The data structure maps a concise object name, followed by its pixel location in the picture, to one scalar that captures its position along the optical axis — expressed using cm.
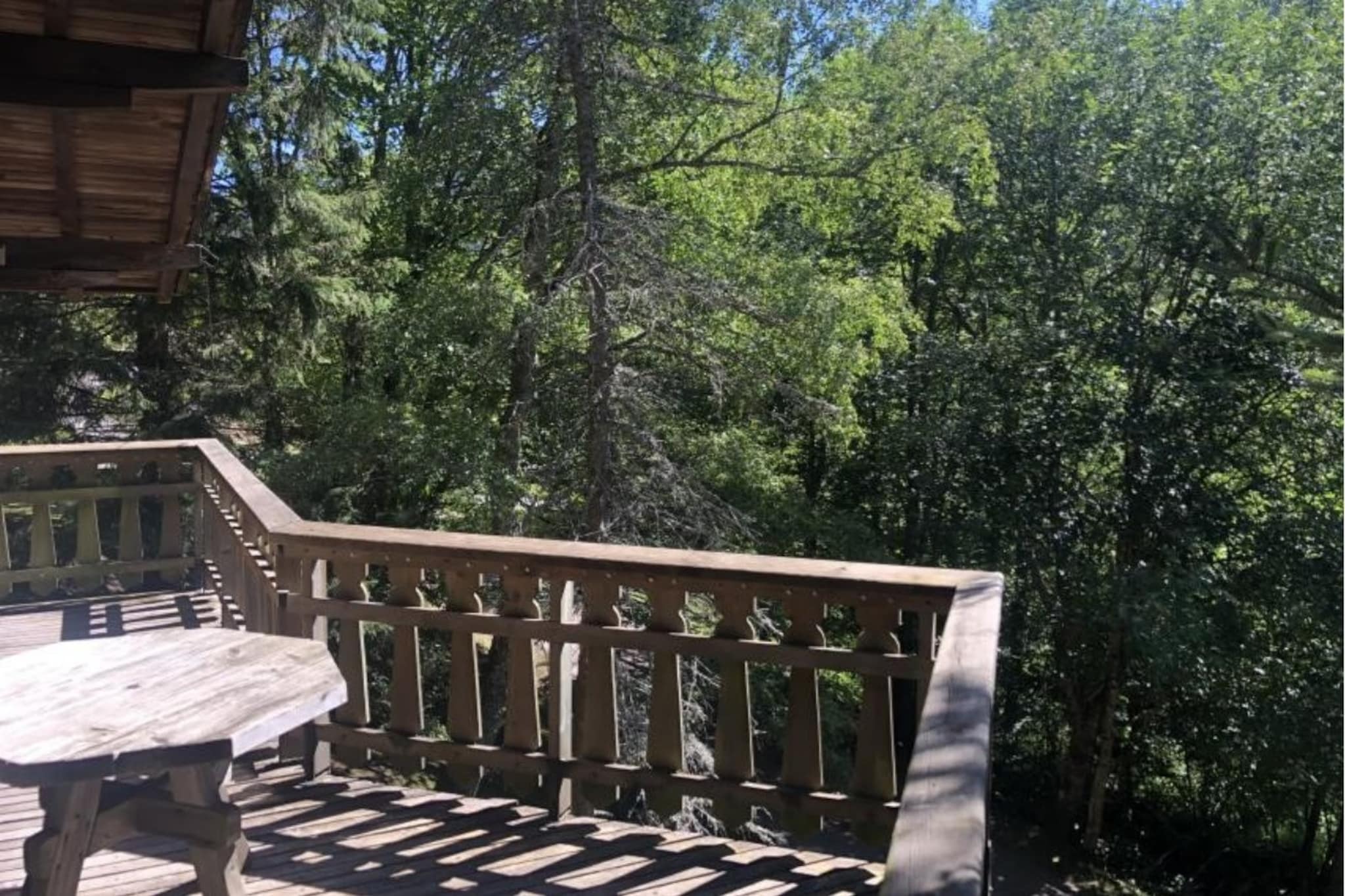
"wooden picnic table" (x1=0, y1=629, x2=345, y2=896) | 200
